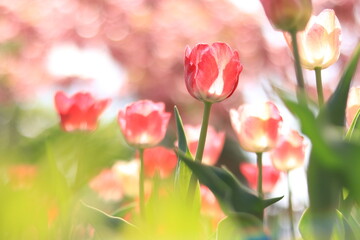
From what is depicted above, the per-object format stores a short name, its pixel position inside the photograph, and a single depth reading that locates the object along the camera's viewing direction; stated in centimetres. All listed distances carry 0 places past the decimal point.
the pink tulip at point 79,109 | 207
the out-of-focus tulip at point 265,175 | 225
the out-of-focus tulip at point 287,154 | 209
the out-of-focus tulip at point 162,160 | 227
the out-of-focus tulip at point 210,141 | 219
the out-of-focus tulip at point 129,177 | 239
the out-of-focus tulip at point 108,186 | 256
